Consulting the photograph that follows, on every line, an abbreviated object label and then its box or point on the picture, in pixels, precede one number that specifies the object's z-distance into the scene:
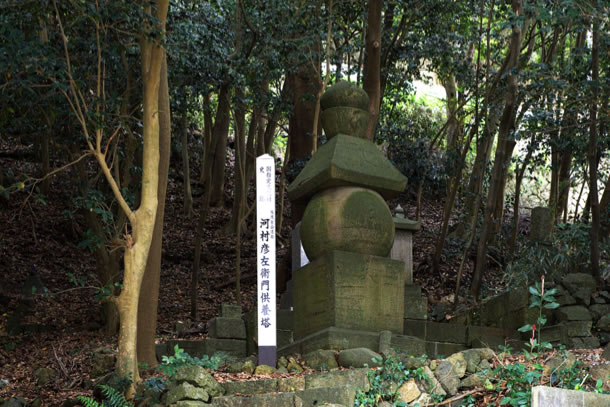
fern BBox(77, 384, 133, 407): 6.49
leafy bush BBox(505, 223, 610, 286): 11.34
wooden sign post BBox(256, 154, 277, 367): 6.80
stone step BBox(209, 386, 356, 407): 5.86
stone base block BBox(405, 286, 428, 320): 10.02
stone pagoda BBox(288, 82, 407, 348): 7.41
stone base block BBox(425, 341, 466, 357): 8.20
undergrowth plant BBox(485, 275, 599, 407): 5.61
